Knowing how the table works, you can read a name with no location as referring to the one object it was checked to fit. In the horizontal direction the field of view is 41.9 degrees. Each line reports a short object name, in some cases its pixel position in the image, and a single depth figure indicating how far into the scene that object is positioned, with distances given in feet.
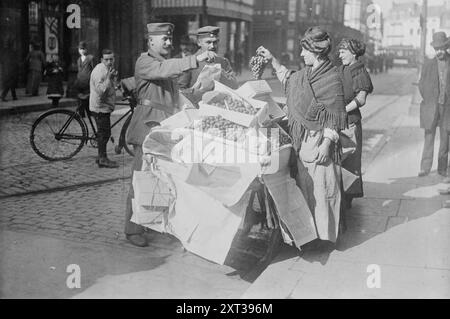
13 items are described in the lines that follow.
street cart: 13.83
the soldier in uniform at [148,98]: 16.48
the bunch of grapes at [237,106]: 14.99
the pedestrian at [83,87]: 29.32
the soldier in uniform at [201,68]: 16.96
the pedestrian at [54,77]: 50.55
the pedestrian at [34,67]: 56.44
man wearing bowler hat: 25.54
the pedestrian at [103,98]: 27.43
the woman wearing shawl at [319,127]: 15.21
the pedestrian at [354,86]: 19.76
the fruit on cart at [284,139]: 15.20
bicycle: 28.07
